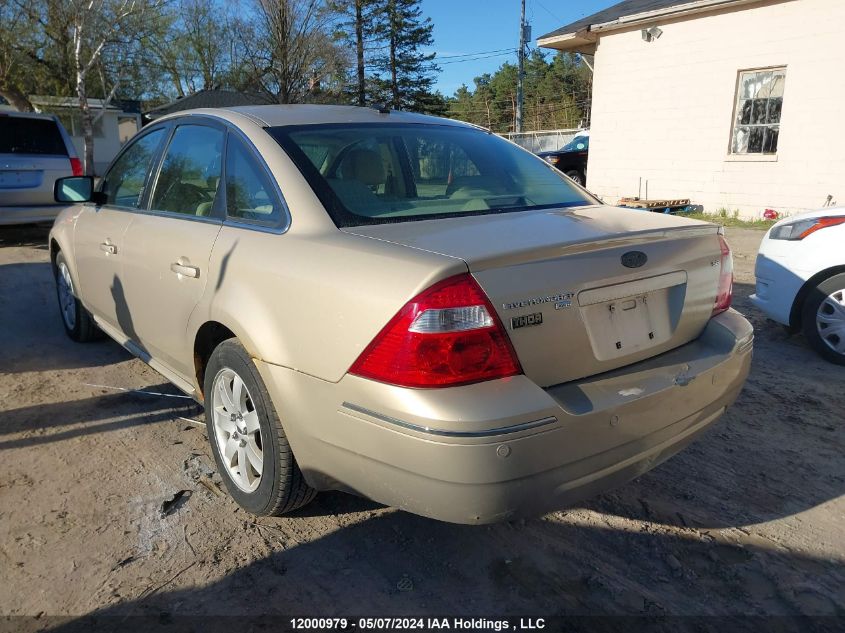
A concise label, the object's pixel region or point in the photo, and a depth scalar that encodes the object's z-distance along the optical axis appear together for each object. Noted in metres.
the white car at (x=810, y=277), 4.46
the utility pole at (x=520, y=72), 27.98
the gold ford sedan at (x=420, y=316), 1.94
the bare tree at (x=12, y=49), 21.45
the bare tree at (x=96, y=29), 20.31
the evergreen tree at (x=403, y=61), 35.28
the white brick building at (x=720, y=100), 10.96
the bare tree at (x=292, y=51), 22.98
